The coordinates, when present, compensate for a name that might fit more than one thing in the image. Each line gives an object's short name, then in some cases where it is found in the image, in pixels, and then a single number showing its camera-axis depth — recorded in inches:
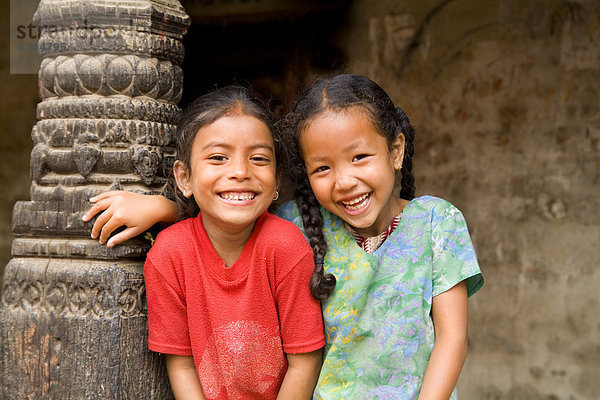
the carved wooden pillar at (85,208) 76.9
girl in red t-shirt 77.6
